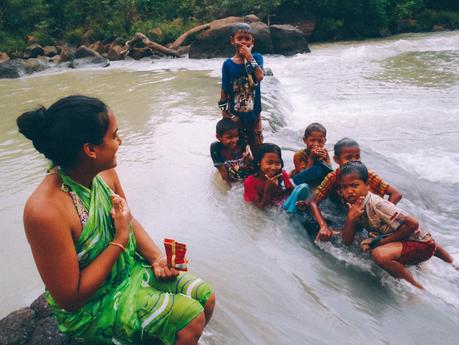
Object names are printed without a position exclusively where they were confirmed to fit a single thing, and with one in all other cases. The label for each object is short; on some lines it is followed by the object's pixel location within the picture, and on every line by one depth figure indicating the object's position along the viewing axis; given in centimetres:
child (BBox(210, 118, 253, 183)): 430
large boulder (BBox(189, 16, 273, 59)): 1662
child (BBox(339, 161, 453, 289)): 284
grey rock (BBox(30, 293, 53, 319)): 231
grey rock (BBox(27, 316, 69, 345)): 209
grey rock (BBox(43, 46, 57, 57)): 1991
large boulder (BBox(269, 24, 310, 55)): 1689
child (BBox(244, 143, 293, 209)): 373
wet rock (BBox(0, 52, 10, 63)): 1900
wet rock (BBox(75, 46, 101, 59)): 1772
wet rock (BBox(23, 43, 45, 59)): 1967
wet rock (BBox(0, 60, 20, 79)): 1521
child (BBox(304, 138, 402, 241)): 341
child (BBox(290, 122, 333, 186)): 388
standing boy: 431
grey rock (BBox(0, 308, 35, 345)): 215
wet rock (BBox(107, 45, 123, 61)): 1892
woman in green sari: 159
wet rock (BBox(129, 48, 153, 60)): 1858
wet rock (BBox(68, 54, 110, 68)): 1711
